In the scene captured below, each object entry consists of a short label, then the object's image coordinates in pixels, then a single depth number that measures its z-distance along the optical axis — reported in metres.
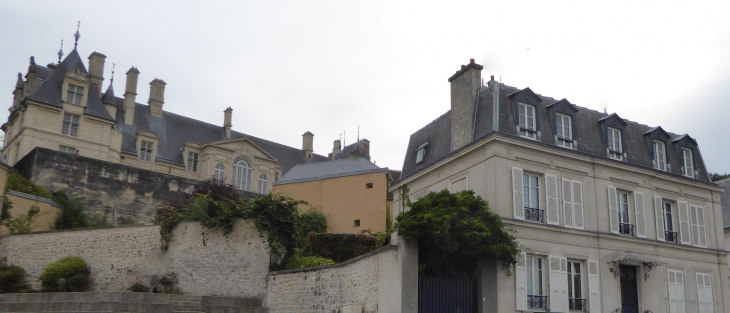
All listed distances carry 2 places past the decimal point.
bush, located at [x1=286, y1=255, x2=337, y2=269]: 15.70
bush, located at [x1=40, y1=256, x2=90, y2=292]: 16.38
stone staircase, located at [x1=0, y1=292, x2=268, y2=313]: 14.29
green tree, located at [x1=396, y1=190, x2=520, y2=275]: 13.51
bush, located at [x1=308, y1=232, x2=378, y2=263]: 17.28
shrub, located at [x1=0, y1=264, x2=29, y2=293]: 16.81
